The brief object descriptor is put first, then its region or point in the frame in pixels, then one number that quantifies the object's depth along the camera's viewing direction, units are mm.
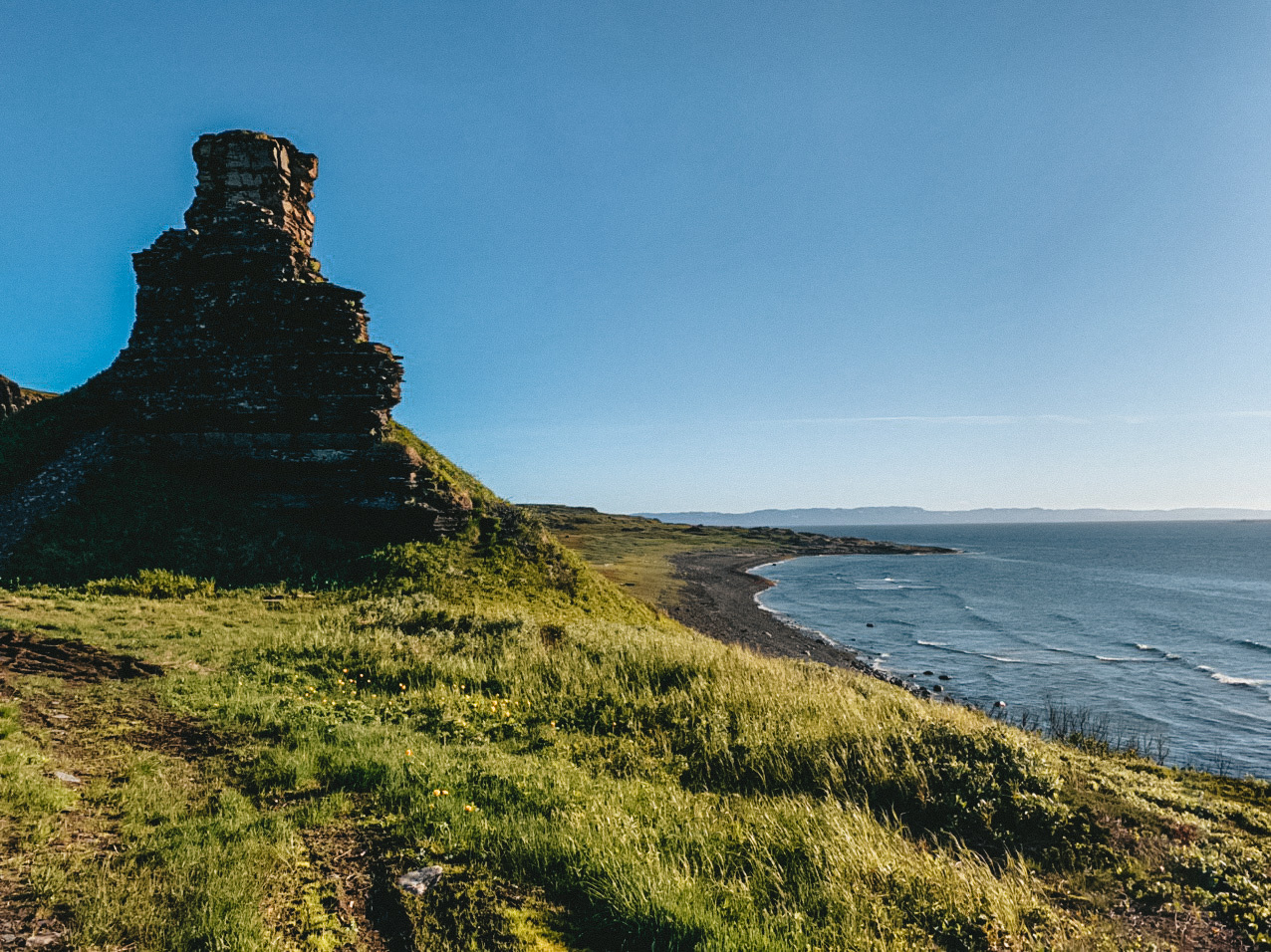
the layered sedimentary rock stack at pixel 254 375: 24891
